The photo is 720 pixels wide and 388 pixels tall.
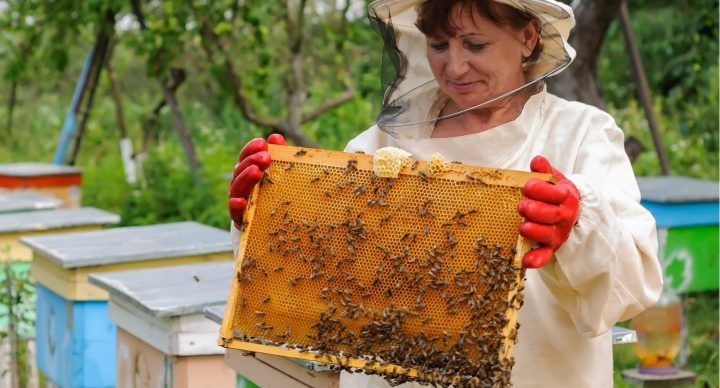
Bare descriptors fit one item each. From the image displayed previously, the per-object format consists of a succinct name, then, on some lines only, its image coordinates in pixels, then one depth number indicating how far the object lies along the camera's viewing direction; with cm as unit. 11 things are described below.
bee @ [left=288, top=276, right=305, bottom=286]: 367
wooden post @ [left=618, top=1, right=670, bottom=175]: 1205
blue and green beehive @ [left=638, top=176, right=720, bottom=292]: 886
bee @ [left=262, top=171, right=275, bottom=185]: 375
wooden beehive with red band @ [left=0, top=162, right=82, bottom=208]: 1300
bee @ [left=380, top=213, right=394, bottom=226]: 352
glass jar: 843
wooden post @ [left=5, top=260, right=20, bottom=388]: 852
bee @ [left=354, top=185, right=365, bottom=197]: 357
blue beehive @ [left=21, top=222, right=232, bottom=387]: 703
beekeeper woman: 348
